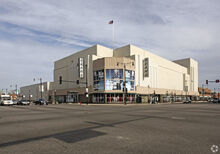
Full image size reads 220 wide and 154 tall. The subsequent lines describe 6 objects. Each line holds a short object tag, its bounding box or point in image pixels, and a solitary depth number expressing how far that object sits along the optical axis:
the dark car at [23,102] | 47.66
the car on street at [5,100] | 43.00
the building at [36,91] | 97.69
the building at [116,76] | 57.50
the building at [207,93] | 148.43
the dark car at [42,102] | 49.59
